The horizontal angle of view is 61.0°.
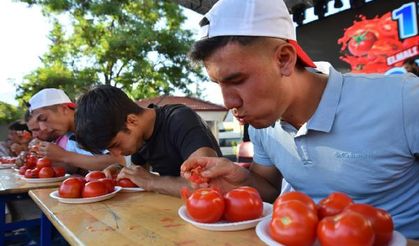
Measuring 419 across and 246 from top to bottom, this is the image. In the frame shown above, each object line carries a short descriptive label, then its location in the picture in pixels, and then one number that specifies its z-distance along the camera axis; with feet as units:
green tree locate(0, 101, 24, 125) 40.68
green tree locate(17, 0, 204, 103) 37.83
